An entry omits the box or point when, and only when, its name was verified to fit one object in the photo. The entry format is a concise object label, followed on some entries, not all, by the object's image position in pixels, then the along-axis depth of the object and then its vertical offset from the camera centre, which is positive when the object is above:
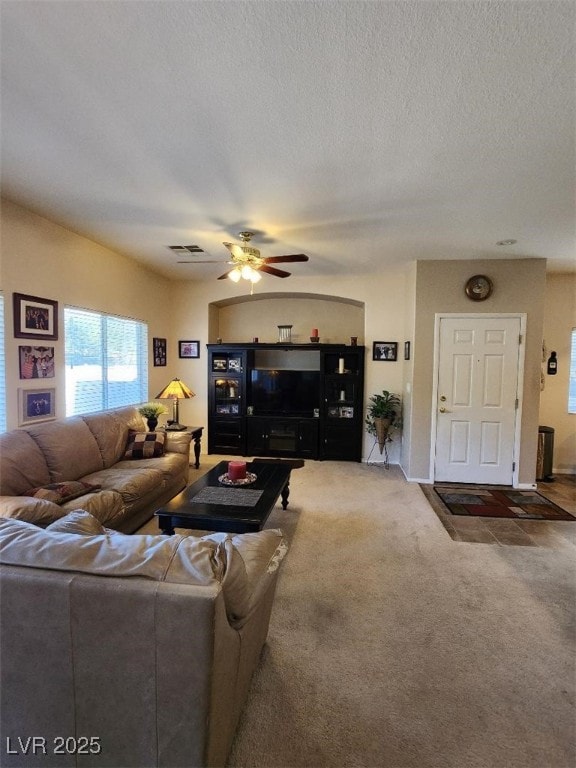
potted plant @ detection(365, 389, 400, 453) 5.18 -0.66
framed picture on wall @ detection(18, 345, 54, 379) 3.14 +0.01
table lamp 4.64 -0.36
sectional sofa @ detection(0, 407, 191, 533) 2.49 -0.87
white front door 4.43 -0.36
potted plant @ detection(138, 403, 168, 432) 4.27 -0.57
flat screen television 5.66 -0.39
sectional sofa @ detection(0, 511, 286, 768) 1.05 -0.84
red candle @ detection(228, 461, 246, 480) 3.05 -0.88
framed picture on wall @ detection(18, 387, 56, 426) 3.15 -0.38
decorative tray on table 3.02 -0.95
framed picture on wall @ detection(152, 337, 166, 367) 5.43 +0.22
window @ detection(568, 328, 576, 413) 5.19 -0.14
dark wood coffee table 2.38 -0.98
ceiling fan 3.22 +0.96
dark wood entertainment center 5.52 -0.52
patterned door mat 3.66 -1.43
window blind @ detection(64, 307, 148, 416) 3.80 +0.04
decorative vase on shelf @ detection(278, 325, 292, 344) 5.75 +0.52
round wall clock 4.36 +0.99
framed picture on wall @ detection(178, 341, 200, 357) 5.89 +0.28
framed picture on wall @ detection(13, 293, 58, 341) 3.06 +0.40
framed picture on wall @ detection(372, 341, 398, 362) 5.40 +0.27
